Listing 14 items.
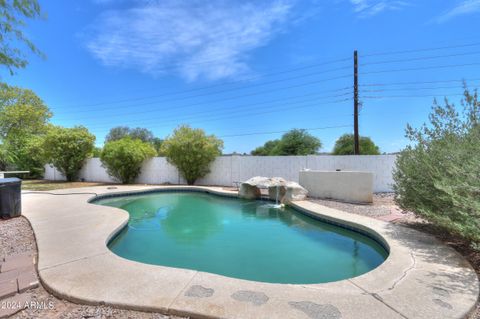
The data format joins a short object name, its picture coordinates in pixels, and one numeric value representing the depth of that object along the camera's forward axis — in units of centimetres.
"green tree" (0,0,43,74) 247
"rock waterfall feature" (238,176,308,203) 875
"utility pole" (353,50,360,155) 1215
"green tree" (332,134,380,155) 3247
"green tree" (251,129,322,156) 3209
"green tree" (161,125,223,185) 1359
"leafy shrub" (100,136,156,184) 1485
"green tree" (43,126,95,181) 1611
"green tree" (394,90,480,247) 322
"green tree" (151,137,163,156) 5059
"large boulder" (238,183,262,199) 1023
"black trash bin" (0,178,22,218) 593
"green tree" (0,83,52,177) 1845
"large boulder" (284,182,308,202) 866
